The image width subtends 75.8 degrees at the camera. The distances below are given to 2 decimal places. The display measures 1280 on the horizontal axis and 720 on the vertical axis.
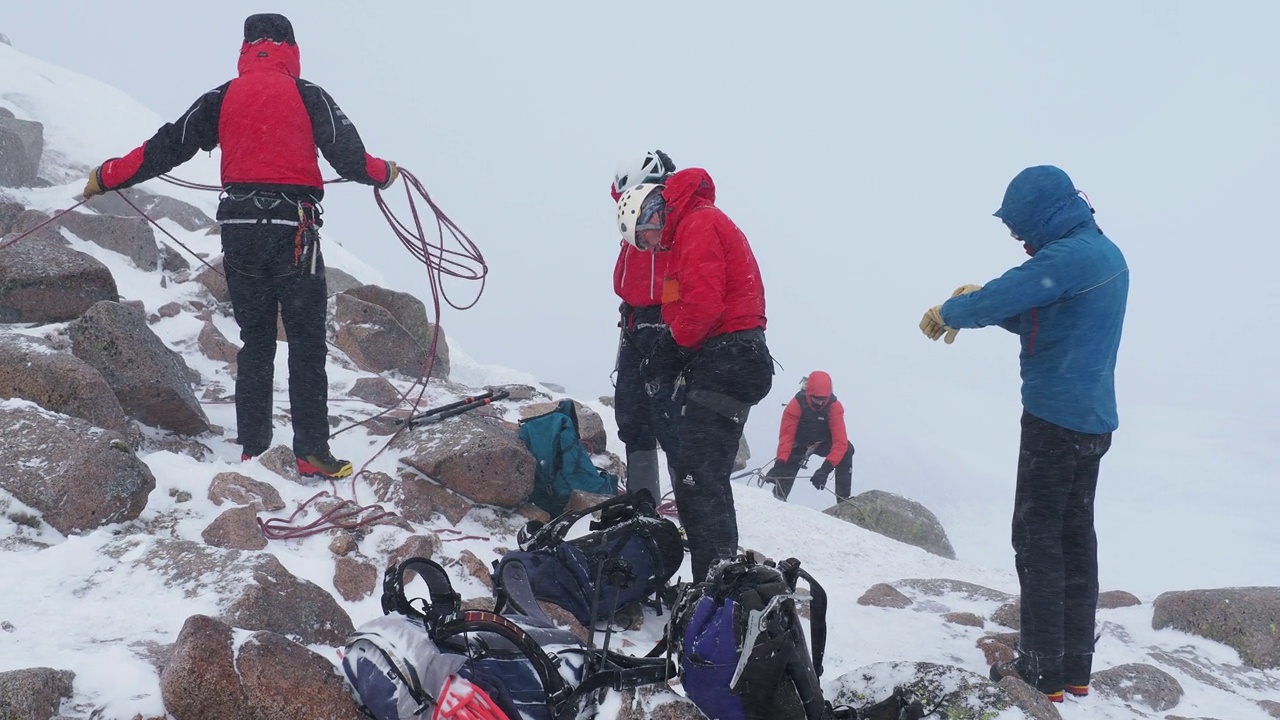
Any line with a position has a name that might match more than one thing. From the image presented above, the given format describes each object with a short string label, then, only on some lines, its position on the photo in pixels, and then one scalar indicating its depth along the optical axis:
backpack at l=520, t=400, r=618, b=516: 5.93
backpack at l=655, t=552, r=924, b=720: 2.79
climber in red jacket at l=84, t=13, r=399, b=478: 5.04
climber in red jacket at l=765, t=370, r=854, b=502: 11.83
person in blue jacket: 3.79
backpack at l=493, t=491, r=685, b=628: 3.85
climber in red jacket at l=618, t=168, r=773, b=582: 4.41
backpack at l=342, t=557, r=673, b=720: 2.69
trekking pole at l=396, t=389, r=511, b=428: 6.16
